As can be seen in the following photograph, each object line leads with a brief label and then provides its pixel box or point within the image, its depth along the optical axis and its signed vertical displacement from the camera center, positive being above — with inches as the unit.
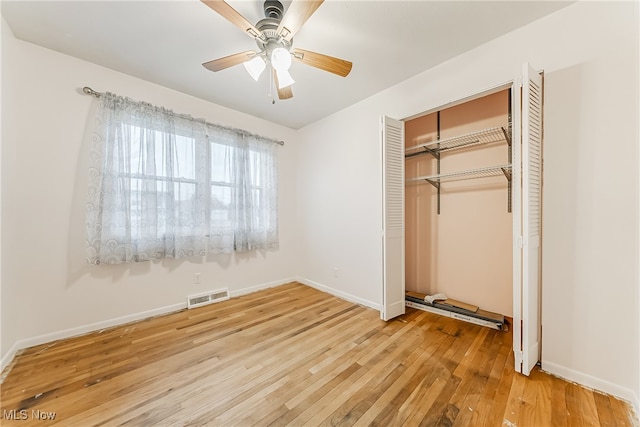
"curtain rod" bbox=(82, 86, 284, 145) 88.5 +46.7
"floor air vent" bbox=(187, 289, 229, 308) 114.3 -44.0
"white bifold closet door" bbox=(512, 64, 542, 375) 63.0 -0.3
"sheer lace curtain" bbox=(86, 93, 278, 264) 91.7 +12.2
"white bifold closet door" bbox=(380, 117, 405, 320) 98.9 -2.9
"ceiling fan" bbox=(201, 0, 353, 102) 53.2 +46.2
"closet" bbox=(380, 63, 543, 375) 97.9 +1.8
